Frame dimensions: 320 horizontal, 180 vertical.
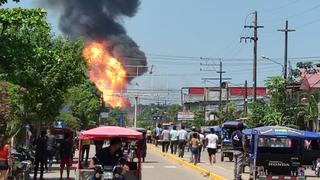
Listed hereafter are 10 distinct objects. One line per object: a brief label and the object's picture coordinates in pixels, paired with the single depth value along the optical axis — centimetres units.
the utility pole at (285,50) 5460
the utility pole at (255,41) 5650
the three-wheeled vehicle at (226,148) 4125
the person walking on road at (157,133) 5774
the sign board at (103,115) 11059
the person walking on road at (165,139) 4622
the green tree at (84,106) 7912
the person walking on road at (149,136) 7129
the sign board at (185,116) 11700
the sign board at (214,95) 14925
